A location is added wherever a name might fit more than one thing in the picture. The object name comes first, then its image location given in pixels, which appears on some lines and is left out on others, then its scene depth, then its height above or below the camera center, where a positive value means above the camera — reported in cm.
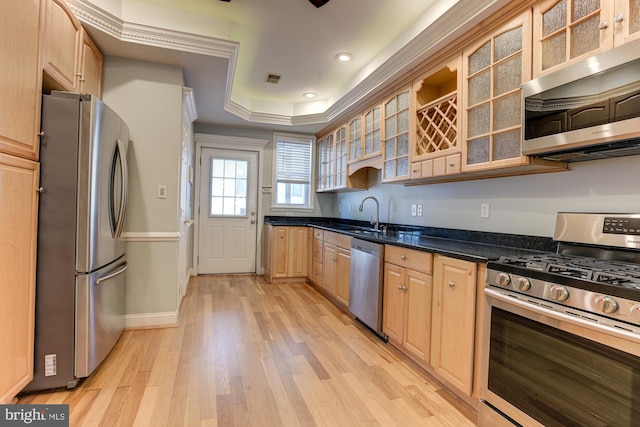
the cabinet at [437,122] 239 +76
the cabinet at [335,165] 429 +71
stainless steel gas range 113 -46
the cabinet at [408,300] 217 -63
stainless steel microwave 137 +53
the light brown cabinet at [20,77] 151 +64
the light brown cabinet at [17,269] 156 -34
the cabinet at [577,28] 144 +95
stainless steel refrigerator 188 -21
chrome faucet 382 -3
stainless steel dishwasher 273 -64
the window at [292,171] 535 +68
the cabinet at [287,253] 469 -61
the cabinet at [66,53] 191 +103
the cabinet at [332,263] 346 -61
